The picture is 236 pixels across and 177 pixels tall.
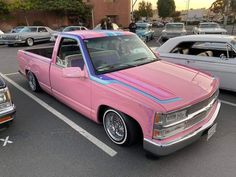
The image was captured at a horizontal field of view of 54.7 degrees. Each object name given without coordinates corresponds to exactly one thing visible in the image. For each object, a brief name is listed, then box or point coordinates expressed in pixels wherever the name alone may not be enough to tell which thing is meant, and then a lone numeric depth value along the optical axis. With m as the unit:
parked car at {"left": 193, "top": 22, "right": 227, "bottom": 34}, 15.88
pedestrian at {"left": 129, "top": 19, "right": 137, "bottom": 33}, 18.17
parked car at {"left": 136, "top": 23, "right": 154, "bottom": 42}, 18.58
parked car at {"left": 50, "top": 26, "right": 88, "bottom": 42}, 18.38
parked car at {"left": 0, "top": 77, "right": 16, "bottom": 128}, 3.56
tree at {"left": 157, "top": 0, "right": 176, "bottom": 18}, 74.00
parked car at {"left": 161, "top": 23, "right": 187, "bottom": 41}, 17.48
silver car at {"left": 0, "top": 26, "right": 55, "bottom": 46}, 17.59
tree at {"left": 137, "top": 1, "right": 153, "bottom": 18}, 80.62
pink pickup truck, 2.85
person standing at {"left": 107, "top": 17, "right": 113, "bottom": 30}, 16.17
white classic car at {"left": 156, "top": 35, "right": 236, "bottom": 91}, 5.57
